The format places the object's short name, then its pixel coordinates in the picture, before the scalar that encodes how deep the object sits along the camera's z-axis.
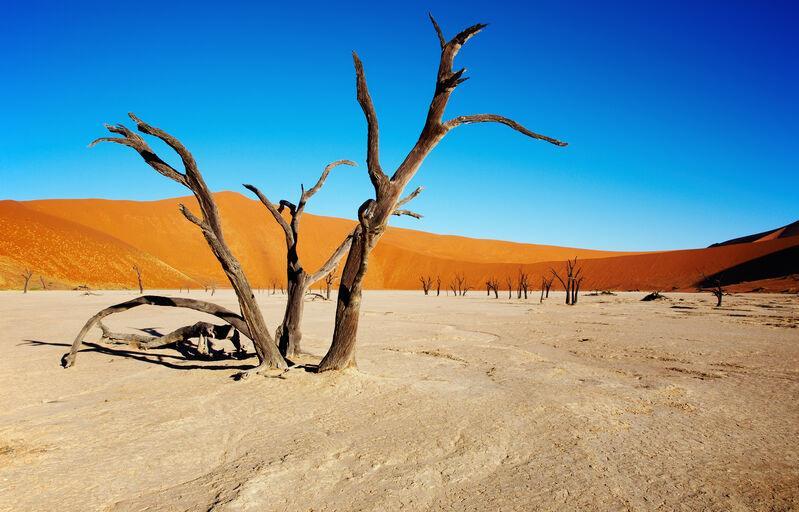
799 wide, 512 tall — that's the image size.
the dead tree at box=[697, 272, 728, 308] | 48.83
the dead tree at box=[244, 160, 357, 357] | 6.55
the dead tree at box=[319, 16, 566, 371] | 4.91
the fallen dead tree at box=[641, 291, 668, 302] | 30.45
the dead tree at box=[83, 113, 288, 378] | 5.25
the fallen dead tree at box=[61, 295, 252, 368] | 5.88
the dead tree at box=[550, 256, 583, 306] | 27.70
